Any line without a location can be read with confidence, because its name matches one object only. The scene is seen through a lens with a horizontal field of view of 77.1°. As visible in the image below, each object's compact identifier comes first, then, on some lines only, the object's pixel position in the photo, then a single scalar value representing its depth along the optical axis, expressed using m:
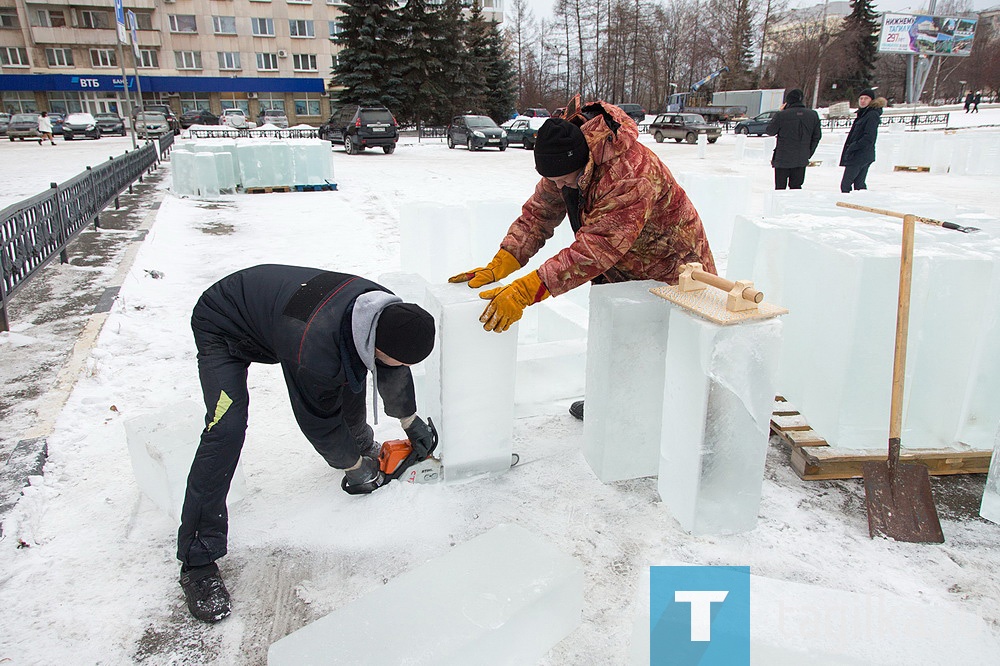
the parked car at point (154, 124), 27.80
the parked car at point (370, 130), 19.97
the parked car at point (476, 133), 21.64
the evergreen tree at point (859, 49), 48.34
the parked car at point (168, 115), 31.36
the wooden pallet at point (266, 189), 12.12
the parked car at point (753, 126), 26.75
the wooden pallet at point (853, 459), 2.78
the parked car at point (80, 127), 26.39
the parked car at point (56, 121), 28.04
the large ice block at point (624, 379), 2.61
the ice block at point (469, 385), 2.56
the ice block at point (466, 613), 1.67
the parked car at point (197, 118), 36.06
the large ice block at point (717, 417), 2.24
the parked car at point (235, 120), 32.77
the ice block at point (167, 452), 2.50
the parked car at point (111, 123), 29.80
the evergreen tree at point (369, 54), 30.72
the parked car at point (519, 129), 23.08
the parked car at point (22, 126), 25.55
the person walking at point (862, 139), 8.11
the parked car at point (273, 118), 36.78
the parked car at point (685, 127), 23.19
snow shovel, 2.47
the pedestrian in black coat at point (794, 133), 8.01
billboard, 37.75
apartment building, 40.94
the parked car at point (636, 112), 36.22
